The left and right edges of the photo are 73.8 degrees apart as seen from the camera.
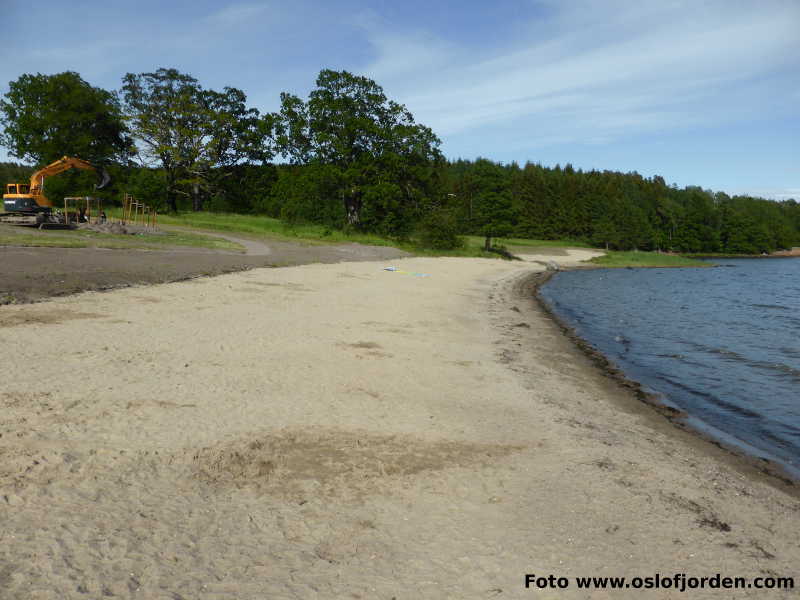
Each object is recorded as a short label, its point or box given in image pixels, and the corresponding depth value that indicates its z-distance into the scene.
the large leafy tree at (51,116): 55.06
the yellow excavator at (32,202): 32.31
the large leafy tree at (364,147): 50.53
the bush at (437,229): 53.75
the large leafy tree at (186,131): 56.12
